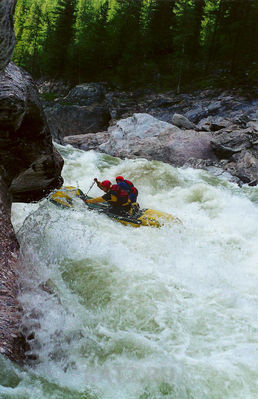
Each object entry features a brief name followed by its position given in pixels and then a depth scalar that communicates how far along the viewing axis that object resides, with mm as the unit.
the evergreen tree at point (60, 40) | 38000
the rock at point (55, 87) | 36416
